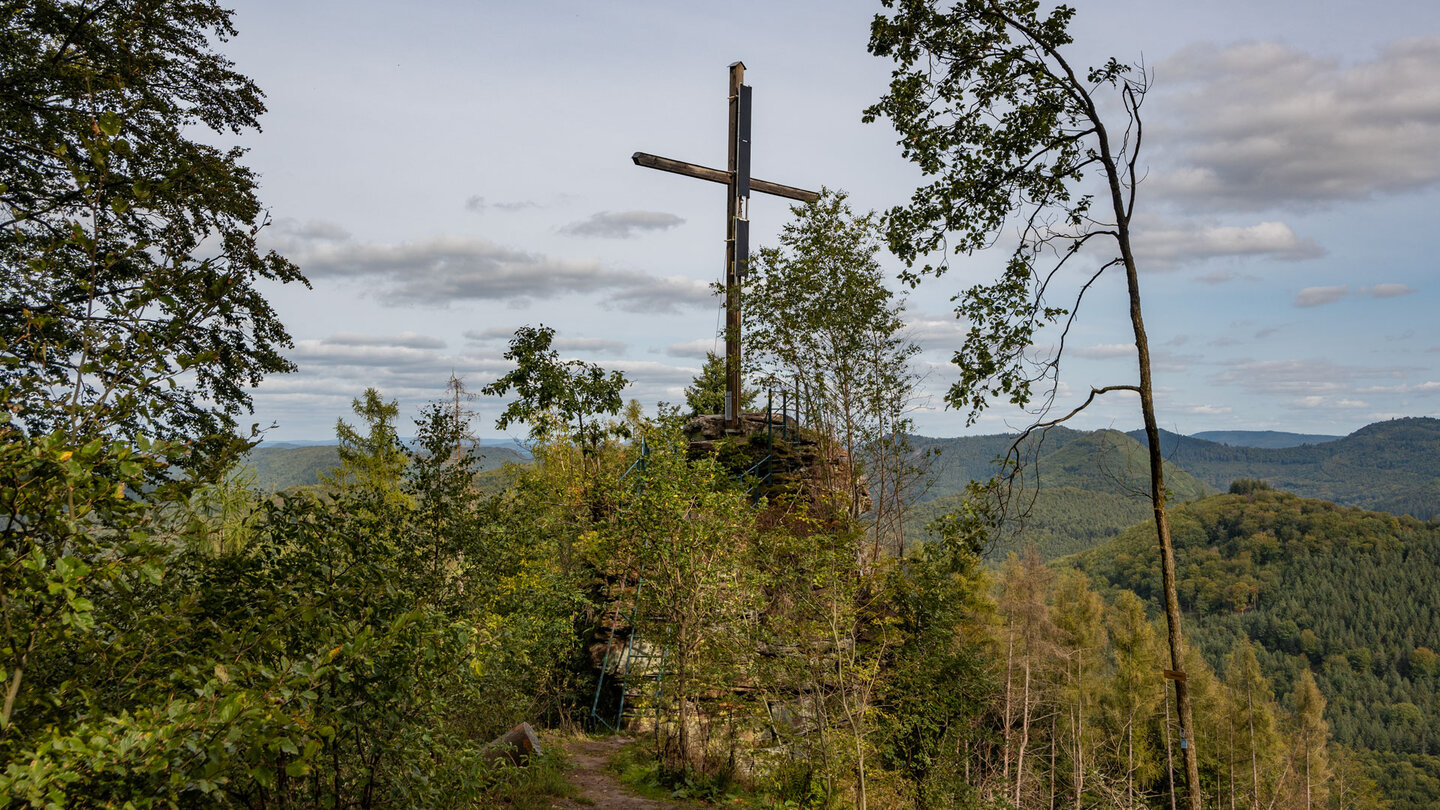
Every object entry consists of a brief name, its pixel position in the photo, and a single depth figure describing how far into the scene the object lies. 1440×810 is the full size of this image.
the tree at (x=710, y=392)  17.42
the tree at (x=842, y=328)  12.90
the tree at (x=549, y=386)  11.85
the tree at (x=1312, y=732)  43.72
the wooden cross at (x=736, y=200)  13.39
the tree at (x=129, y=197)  2.55
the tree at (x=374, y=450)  17.95
